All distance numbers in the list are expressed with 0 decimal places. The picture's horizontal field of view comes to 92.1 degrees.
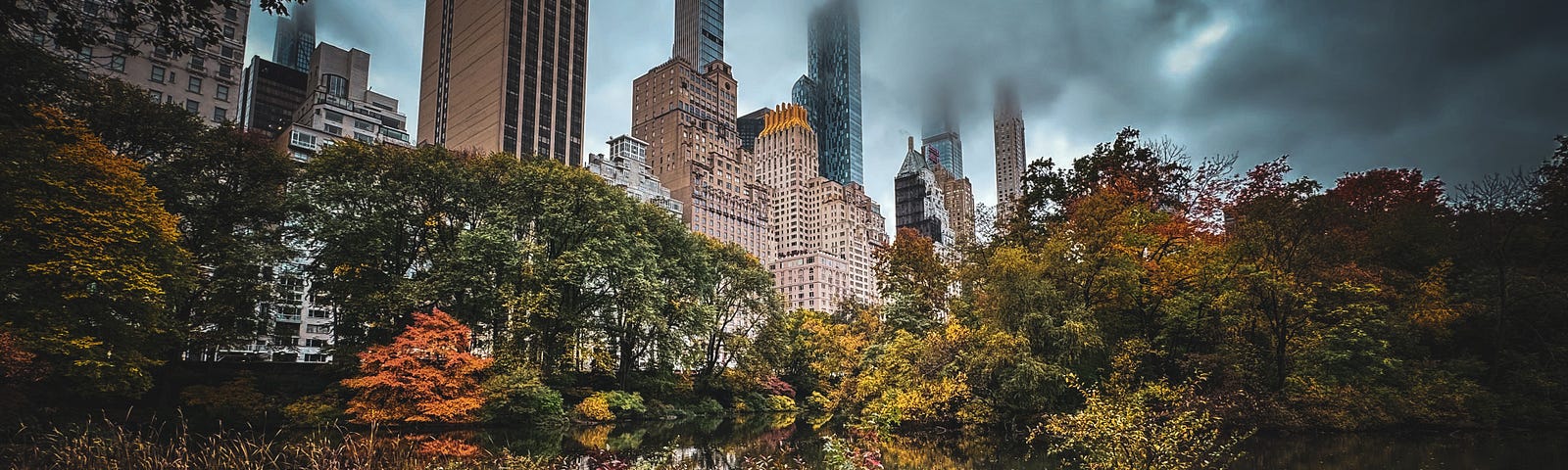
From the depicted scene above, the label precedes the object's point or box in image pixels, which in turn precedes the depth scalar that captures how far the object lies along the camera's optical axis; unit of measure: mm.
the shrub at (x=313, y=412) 26914
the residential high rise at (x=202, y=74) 56250
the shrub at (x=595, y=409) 34562
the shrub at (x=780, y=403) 46719
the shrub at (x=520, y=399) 30047
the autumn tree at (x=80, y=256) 18938
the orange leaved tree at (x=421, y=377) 27203
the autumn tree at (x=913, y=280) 35438
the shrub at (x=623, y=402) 36094
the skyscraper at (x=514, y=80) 117938
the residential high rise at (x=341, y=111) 69250
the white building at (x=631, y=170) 106312
